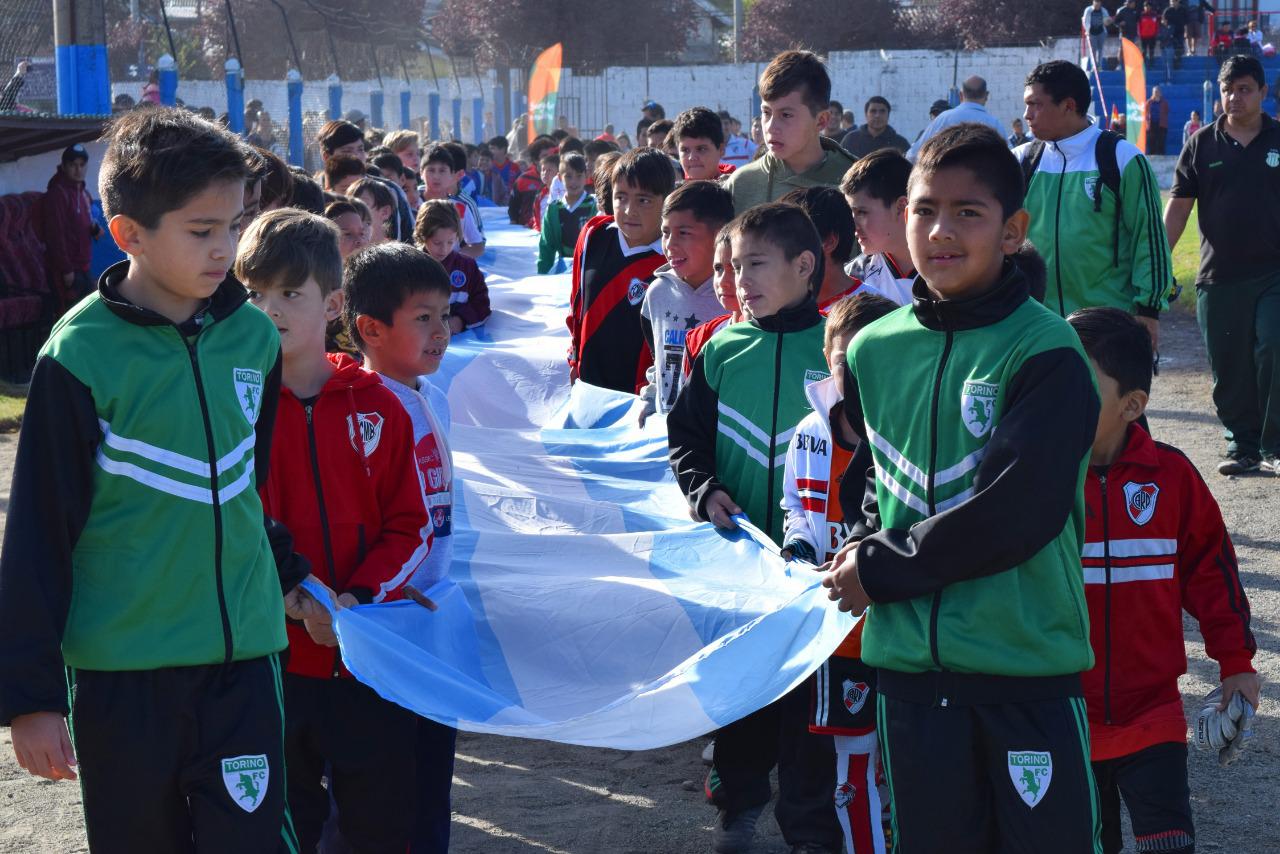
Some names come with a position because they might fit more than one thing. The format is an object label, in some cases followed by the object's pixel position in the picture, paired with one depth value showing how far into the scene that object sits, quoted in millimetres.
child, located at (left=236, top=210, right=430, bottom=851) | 3572
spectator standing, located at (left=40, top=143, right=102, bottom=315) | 13414
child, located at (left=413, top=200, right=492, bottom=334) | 7969
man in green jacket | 6539
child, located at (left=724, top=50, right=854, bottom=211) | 6355
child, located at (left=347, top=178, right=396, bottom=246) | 7547
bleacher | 34938
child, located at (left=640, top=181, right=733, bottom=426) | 5496
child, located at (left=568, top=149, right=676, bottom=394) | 6402
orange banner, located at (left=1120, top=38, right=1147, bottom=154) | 13953
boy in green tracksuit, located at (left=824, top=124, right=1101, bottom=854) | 2807
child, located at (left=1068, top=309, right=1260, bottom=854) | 3559
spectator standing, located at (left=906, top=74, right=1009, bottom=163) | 7762
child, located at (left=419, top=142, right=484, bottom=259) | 10922
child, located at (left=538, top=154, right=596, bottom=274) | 11641
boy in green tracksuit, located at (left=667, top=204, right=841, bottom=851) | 4230
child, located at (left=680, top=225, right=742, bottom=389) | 4777
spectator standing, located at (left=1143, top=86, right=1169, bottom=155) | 31953
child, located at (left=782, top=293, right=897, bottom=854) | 3824
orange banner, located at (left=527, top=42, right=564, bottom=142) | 23828
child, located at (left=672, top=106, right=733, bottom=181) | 7285
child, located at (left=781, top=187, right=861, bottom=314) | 5199
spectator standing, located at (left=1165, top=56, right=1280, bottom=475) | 8547
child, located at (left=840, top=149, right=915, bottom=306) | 5164
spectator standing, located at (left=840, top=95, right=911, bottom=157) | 15656
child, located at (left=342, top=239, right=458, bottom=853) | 3902
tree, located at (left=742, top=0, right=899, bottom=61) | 50906
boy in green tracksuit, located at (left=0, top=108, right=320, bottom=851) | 2752
